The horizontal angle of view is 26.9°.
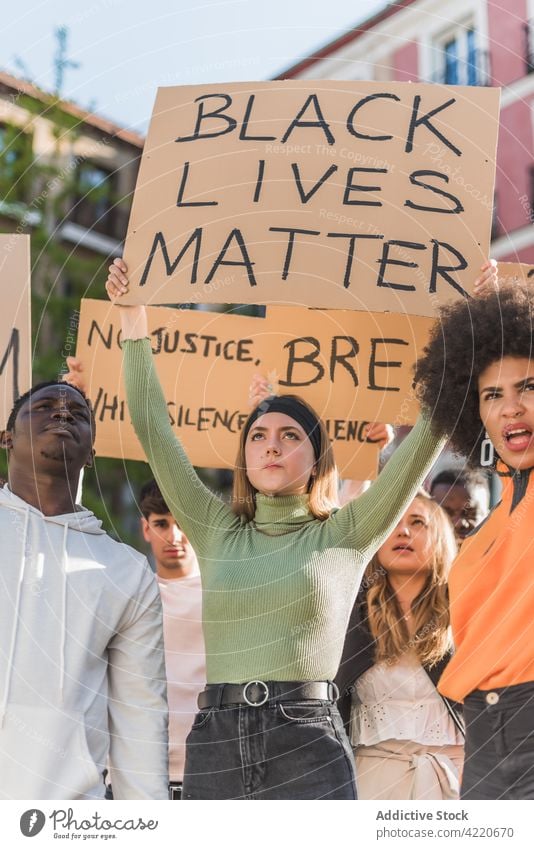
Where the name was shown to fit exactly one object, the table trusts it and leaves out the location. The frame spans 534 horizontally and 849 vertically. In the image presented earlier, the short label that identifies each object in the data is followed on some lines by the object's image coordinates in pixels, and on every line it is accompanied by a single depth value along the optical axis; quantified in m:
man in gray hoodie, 2.53
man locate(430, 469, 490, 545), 3.82
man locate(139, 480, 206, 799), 3.28
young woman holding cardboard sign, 2.49
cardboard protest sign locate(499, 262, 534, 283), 3.28
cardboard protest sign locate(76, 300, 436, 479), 3.52
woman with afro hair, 2.43
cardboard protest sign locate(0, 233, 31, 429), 3.31
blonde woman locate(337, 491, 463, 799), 3.03
